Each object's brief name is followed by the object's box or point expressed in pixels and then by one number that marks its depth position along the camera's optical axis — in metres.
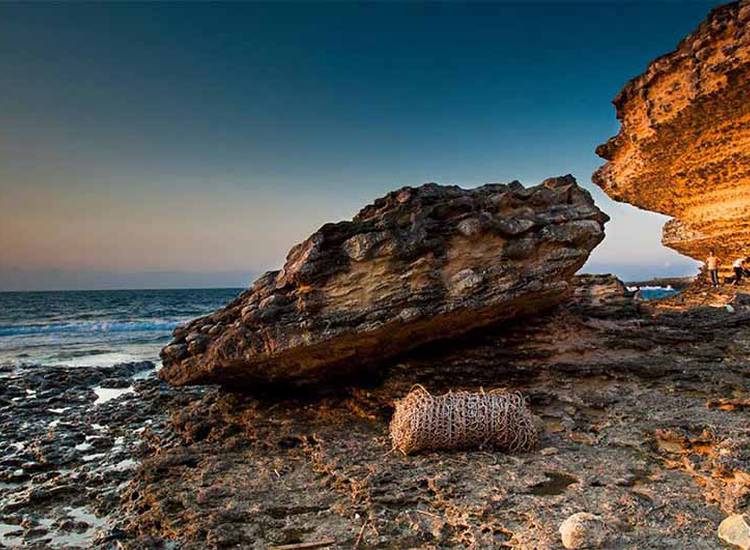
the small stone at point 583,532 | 4.37
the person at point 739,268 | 14.15
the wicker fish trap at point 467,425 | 6.95
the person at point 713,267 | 15.38
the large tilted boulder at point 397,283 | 8.82
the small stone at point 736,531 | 4.19
